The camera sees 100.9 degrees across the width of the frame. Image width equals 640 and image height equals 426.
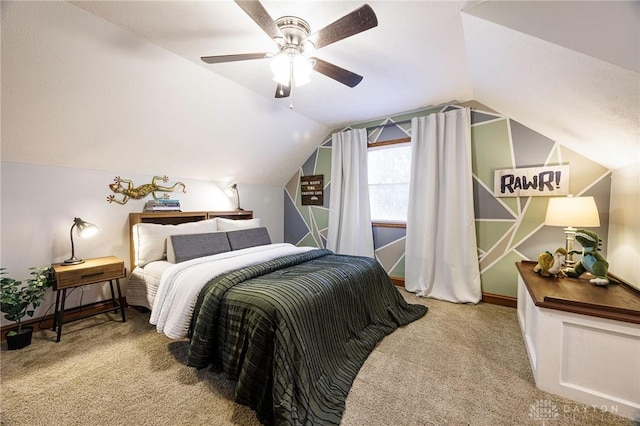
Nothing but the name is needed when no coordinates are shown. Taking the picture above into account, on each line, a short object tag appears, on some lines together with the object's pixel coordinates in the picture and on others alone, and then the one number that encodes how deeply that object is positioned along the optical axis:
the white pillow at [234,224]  3.46
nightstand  2.22
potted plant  2.05
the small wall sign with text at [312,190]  4.55
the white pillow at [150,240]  2.73
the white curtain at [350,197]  3.96
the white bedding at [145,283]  2.50
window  3.81
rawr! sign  2.72
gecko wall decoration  2.91
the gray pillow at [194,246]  2.70
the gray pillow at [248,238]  3.21
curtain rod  3.68
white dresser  1.45
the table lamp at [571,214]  2.09
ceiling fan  1.38
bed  1.45
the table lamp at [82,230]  2.43
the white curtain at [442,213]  3.14
